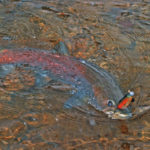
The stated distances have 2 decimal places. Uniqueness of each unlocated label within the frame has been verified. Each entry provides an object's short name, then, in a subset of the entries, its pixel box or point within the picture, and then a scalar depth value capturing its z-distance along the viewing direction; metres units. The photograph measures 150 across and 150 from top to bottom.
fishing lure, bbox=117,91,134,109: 3.24
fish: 3.79
